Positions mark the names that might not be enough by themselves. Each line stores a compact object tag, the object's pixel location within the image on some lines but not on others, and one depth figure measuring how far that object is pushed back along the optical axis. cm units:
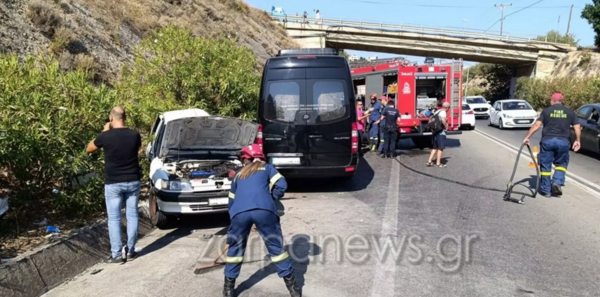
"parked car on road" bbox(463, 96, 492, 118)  2990
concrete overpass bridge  4491
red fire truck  1384
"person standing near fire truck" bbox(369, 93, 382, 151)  1354
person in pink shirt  1318
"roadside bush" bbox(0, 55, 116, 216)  486
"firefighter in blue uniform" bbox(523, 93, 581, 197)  759
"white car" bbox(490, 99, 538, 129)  2080
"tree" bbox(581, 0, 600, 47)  4259
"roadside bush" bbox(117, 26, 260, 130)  1062
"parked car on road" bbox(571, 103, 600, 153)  1174
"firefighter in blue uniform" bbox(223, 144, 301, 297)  388
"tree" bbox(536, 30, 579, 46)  6499
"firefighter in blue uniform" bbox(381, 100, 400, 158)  1184
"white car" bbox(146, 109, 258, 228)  609
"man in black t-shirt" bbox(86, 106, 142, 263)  496
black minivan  805
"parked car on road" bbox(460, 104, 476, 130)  2095
